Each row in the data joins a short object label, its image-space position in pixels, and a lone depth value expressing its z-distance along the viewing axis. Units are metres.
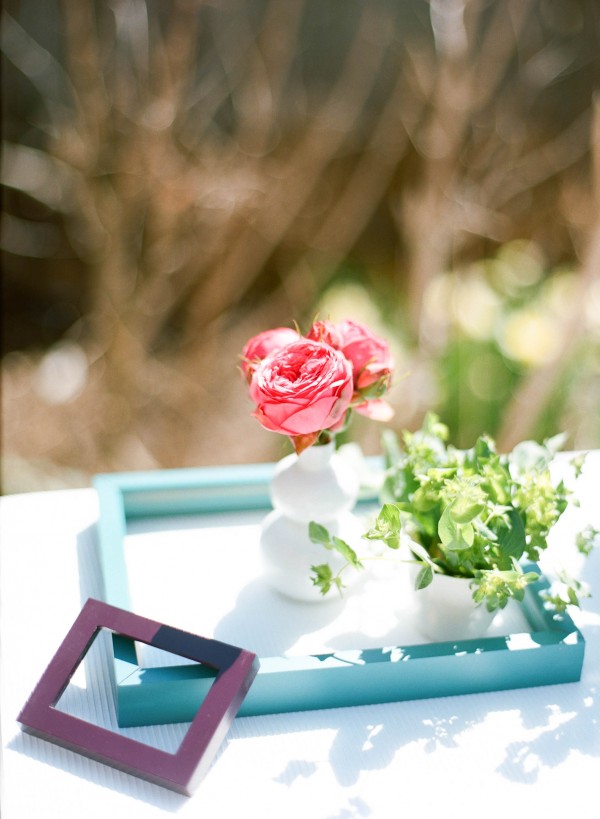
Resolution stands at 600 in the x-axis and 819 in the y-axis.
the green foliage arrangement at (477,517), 0.86
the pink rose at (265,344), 0.97
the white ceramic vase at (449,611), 0.92
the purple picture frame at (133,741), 0.78
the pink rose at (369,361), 0.94
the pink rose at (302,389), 0.85
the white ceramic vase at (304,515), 0.98
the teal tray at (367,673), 0.84
